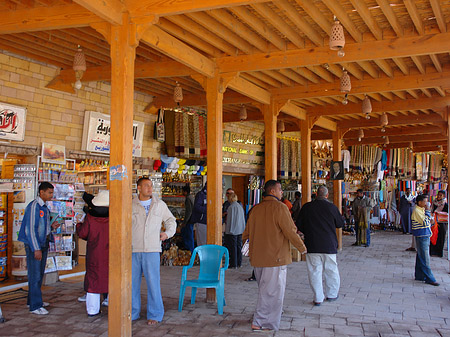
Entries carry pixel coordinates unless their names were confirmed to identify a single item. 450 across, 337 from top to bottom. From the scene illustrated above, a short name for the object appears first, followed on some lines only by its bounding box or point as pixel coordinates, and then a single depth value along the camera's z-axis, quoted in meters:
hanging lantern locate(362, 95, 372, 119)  8.85
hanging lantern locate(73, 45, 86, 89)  6.59
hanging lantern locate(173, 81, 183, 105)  8.36
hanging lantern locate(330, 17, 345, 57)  5.26
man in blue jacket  6.05
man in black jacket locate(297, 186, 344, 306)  6.70
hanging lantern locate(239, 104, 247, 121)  11.14
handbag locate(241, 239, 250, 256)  6.04
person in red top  5.79
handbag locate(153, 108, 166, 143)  10.68
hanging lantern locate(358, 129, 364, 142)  14.51
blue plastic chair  6.06
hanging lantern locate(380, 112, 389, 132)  11.16
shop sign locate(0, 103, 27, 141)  7.30
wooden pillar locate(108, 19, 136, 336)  4.91
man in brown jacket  5.41
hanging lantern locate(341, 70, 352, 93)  7.33
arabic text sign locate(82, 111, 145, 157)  8.96
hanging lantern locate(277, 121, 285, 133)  12.67
